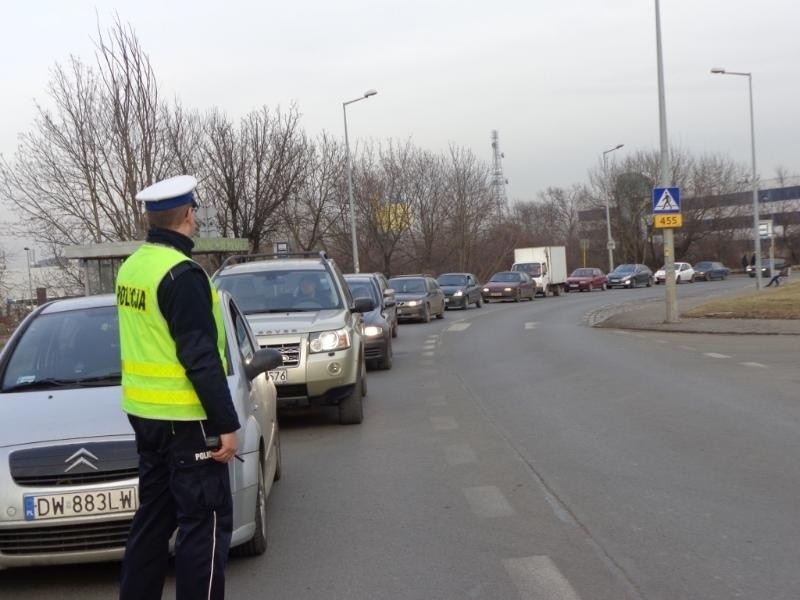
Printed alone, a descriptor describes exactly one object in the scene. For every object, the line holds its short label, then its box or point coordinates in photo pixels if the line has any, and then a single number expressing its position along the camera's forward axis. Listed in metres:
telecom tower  60.66
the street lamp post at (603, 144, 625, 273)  66.62
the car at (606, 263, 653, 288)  58.09
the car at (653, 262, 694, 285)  63.19
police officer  3.31
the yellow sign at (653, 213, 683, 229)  22.08
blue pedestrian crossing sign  22.25
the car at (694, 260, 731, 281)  65.50
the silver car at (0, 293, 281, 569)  4.48
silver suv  9.16
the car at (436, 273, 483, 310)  37.59
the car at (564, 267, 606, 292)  56.47
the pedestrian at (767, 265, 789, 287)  45.09
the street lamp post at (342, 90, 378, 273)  40.38
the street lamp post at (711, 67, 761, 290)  40.53
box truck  49.38
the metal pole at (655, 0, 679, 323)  22.42
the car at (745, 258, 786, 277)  47.40
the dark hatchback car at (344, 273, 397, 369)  14.80
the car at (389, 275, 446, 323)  28.61
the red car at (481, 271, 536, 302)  42.94
